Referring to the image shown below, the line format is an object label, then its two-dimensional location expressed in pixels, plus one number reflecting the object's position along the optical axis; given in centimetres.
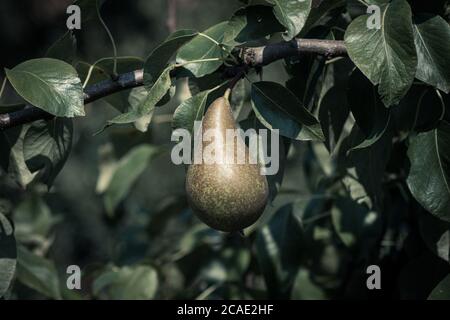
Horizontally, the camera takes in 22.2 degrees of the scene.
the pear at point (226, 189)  85
